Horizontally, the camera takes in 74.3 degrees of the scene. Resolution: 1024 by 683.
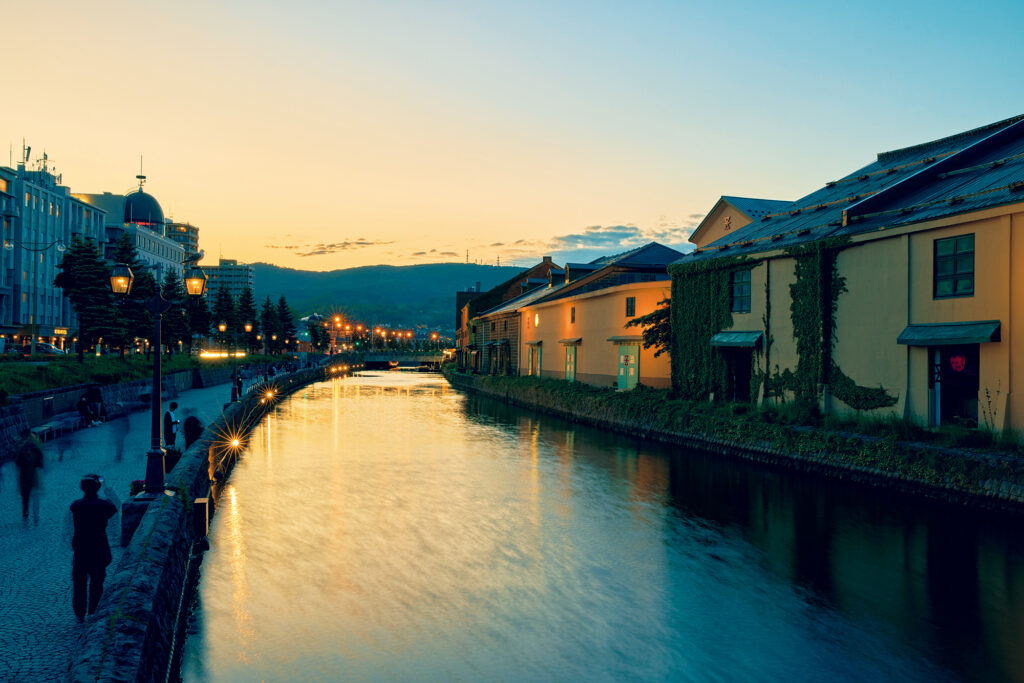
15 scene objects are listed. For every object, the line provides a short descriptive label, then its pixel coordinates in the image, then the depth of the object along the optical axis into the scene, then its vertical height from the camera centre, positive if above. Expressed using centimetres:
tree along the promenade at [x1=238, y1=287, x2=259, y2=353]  9161 +420
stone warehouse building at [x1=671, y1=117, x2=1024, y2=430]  1817 +181
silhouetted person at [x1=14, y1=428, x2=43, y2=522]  1259 -255
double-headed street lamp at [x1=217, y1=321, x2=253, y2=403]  3403 -239
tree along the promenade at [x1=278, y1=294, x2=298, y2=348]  11438 +345
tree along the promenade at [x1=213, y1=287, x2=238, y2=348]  8688 +398
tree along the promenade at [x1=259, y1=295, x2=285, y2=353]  10534 +301
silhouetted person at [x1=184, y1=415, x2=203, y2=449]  1911 -251
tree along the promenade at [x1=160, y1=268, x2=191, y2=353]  6122 +192
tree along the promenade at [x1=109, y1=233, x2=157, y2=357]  4850 +243
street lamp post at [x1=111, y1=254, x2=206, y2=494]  1159 -68
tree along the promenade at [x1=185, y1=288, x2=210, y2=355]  7550 +287
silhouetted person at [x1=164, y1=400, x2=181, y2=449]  1939 -257
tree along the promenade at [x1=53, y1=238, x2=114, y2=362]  4572 +367
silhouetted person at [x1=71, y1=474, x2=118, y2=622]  814 -253
